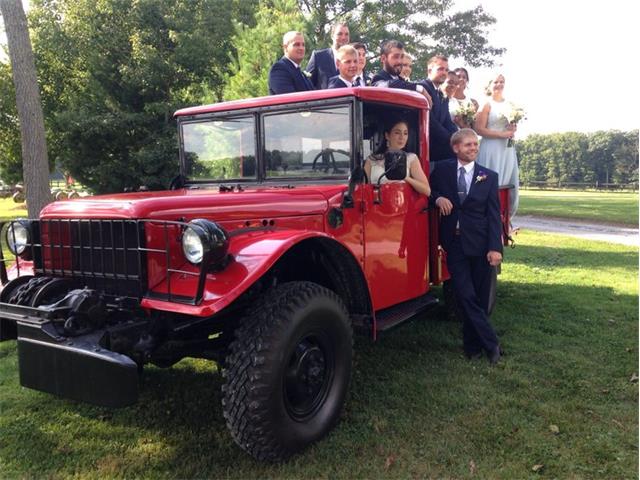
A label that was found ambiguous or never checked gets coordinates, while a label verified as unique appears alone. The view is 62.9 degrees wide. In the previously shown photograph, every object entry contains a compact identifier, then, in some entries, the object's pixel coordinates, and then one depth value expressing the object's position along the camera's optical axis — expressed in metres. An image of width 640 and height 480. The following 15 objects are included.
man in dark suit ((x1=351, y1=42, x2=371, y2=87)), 4.53
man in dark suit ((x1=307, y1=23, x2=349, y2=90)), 5.05
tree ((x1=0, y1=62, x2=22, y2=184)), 16.97
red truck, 2.60
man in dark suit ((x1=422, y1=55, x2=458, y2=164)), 4.84
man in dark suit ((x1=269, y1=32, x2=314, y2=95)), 4.57
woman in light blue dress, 5.80
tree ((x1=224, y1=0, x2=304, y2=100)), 6.88
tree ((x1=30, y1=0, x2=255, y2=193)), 14.02
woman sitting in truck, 3.73
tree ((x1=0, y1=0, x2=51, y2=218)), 6.89
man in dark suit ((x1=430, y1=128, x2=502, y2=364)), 4.25
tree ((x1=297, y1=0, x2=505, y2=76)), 19.48
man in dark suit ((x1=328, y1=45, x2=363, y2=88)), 4.27
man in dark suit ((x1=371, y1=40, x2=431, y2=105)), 4.64
